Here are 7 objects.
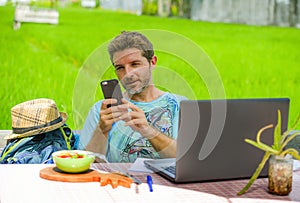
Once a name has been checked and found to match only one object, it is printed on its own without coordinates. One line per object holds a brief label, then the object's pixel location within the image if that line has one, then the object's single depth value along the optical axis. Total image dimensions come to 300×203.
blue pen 1.99
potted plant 1.96
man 2.52
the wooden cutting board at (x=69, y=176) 2.03
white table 1.88
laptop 1.97
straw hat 2.59
